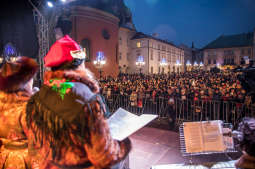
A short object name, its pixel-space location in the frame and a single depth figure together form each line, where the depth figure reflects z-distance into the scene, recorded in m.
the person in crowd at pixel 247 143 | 1.89
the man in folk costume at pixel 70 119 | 1.29
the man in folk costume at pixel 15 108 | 2.11
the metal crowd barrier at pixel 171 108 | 6.57
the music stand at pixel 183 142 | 2.43
